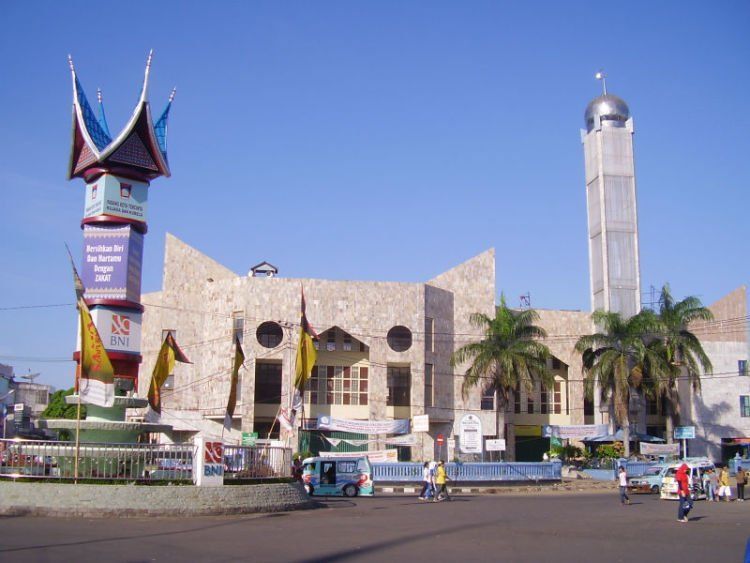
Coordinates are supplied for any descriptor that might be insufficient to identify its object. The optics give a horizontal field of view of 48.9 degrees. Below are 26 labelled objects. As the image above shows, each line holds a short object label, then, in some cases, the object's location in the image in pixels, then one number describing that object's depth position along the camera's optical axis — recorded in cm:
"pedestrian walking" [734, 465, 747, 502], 2930
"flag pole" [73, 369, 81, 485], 2033
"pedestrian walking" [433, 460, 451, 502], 2777
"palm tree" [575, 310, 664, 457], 4731
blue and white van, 2936
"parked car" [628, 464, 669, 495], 3334
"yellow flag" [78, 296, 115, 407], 2262
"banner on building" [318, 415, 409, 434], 4506
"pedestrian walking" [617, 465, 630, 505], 2638
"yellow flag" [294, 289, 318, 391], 3061
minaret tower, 5644
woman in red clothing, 2008
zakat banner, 2566
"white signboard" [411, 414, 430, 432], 3644
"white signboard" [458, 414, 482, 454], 3481
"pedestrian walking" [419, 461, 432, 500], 2827
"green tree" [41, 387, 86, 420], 6931
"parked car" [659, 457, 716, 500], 2895
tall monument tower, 2558
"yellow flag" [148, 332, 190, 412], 2681
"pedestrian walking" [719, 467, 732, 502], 2892
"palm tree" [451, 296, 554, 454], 4575
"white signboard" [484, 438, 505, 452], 3869
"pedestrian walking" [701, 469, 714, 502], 2931
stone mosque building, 4772
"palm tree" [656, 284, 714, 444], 4791
